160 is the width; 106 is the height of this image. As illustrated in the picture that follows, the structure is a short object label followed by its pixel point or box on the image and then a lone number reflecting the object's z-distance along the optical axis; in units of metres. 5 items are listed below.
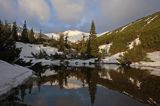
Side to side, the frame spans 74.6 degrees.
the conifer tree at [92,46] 44.29
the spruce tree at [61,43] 48.15
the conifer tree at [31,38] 51.78
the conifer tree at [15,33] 46.92
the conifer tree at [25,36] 48.24
